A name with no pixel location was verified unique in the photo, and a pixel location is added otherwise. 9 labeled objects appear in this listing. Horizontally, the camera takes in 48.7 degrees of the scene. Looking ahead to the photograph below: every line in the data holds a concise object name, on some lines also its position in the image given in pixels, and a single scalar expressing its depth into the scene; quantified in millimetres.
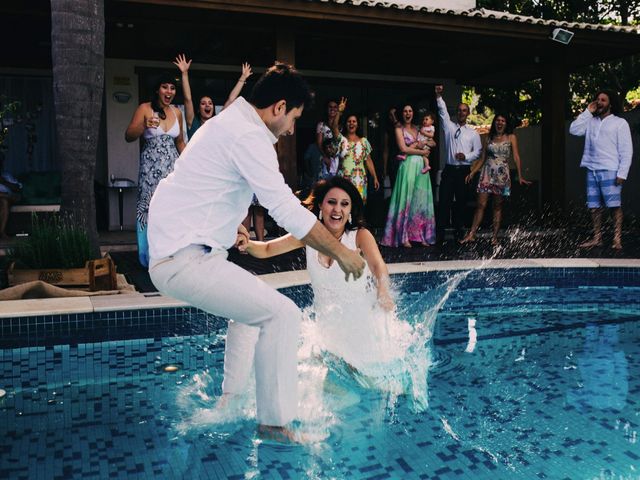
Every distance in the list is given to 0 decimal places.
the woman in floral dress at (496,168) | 8891
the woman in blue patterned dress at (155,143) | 6574
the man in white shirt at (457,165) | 8930
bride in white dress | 3760
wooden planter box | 5504
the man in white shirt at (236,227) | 2568
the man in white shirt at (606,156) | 8406
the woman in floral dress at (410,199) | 8641
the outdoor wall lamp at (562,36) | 9539
